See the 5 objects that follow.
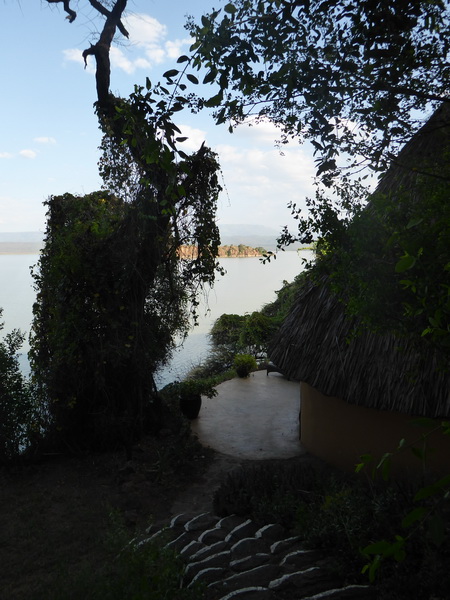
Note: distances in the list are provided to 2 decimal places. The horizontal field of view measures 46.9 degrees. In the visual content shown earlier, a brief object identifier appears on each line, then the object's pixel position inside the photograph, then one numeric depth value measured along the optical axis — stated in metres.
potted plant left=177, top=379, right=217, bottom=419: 8.79
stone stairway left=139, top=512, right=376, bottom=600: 3.37
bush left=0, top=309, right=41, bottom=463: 7.27
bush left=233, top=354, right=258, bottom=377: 11.98
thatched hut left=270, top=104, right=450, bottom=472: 5.40
